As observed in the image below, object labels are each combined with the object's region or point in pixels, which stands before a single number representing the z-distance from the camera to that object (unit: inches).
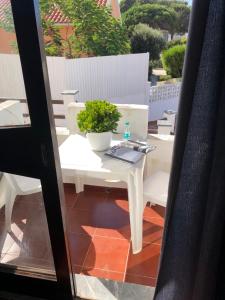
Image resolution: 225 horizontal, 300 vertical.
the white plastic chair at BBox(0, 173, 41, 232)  44.8
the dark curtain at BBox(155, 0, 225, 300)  26.7
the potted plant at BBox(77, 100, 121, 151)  67.3
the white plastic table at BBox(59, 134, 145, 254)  64.2
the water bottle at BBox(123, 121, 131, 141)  80.9
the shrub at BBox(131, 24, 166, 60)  343.0
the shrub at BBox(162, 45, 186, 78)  267.1
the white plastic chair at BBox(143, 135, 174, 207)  71.4
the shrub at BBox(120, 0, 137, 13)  386.0
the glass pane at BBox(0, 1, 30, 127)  32.4
